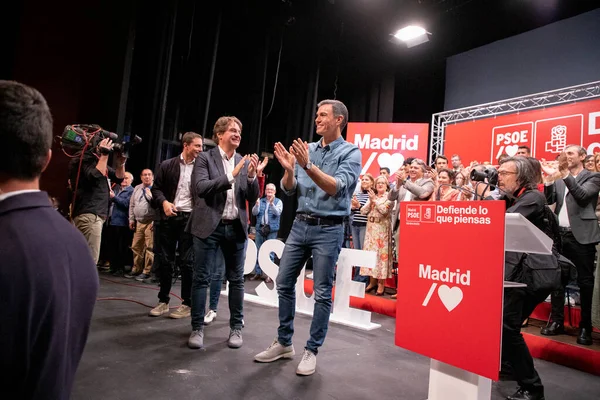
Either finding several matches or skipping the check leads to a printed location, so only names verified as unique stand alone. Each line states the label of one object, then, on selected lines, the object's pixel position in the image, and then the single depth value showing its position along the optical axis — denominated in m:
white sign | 3.80
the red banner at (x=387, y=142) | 7.32
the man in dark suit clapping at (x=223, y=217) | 2.85
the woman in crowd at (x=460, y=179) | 5.18
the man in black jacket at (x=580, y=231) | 3.35
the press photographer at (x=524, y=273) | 2.23
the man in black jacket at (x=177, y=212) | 3.66
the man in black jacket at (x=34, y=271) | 0.73
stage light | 7.31
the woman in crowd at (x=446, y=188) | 4.66
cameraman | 3.45
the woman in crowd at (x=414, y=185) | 4.62
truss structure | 6.55
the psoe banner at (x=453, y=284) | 1.58
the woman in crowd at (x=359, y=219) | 5.58
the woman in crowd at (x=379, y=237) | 4.98
